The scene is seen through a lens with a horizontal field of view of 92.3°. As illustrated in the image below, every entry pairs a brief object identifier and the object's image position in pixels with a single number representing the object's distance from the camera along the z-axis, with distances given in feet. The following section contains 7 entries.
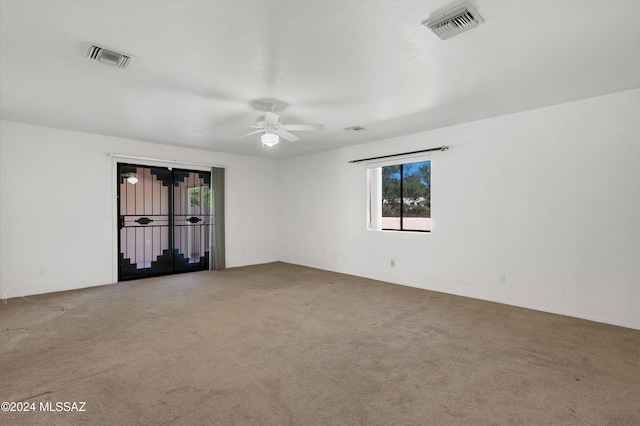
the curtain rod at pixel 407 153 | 15.85
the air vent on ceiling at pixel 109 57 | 8.25
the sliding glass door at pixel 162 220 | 18.86
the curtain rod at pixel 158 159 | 18.18
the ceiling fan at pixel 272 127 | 12.12
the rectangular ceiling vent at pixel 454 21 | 6.67
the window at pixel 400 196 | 17.66
